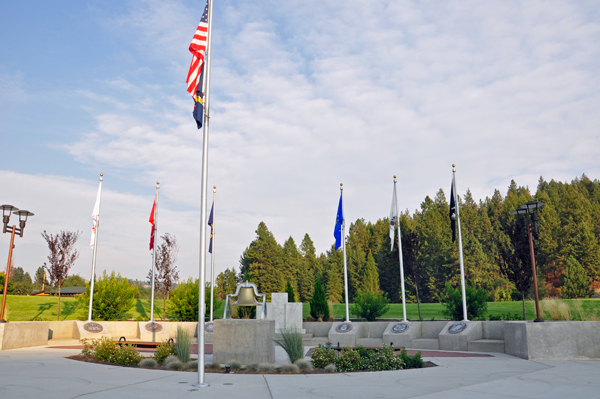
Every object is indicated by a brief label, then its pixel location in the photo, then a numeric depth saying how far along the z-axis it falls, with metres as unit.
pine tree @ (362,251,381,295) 55.87
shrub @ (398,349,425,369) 10.31
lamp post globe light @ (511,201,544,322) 13.25
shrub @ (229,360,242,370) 9.94
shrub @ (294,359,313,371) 9.65
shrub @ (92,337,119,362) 10.84
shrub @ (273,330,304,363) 10.25
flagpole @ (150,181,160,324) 20.94
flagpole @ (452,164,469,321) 16.63
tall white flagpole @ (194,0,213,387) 7.64
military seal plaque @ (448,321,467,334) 15.57
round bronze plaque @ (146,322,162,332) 20.21
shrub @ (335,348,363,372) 9.65
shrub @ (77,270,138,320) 23.88
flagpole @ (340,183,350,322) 20.20
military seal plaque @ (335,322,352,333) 18.83
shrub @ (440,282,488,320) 19.41
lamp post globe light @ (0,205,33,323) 15.04
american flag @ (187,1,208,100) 8.95
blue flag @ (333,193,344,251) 20.69
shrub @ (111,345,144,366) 10.34
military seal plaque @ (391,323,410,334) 17.10
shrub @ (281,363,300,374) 9.41
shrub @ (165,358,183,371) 9.59
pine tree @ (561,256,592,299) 42.28
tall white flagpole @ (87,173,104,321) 20.02
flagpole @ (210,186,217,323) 21.70
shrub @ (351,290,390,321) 22.81
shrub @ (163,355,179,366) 9.90
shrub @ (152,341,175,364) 10.27
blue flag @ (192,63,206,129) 8.66
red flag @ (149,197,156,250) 20.89
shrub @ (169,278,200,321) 25.03
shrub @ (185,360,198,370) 9.60
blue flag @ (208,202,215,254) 20.80
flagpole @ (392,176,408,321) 18.79
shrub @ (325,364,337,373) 9.46
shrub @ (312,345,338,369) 9.90
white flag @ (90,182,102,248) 19.87
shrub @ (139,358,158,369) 9.94
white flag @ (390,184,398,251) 19.88
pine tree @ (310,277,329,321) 24.17
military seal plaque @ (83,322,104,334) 19.55
